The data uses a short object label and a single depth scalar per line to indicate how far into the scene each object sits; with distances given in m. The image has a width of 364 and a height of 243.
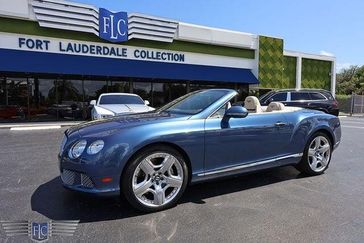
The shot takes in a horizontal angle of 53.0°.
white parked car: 11.73
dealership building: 18.31
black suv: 17.66
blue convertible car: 4.09
